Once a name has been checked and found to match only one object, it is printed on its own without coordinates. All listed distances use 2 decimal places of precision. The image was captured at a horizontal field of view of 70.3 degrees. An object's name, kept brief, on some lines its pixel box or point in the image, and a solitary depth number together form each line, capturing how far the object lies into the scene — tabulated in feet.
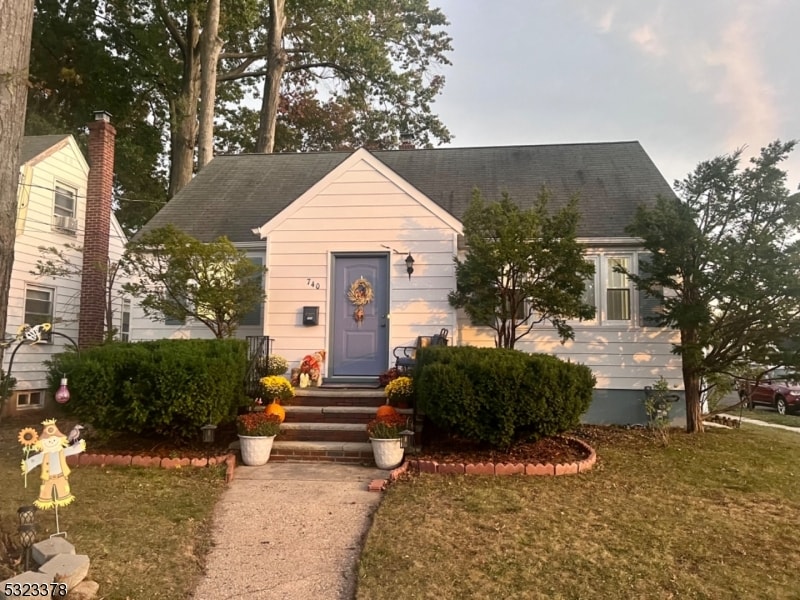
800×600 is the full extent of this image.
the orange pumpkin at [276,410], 24.81
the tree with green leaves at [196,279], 30.27
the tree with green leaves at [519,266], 28.53
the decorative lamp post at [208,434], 23.17
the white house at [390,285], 32.32
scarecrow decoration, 13.32
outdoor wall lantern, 32.24
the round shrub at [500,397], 21.50
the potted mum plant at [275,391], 26.78
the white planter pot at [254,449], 22.66
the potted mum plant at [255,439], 22.67
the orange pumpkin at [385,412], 23.86
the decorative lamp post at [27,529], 11.87
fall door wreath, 33.04
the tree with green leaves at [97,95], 73.84
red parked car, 58.07
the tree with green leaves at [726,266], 27.07
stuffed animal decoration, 31.14
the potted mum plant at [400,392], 26.21
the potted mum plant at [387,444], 21.91
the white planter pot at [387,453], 21.91
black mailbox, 32.63
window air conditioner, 45.67
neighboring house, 42.65
